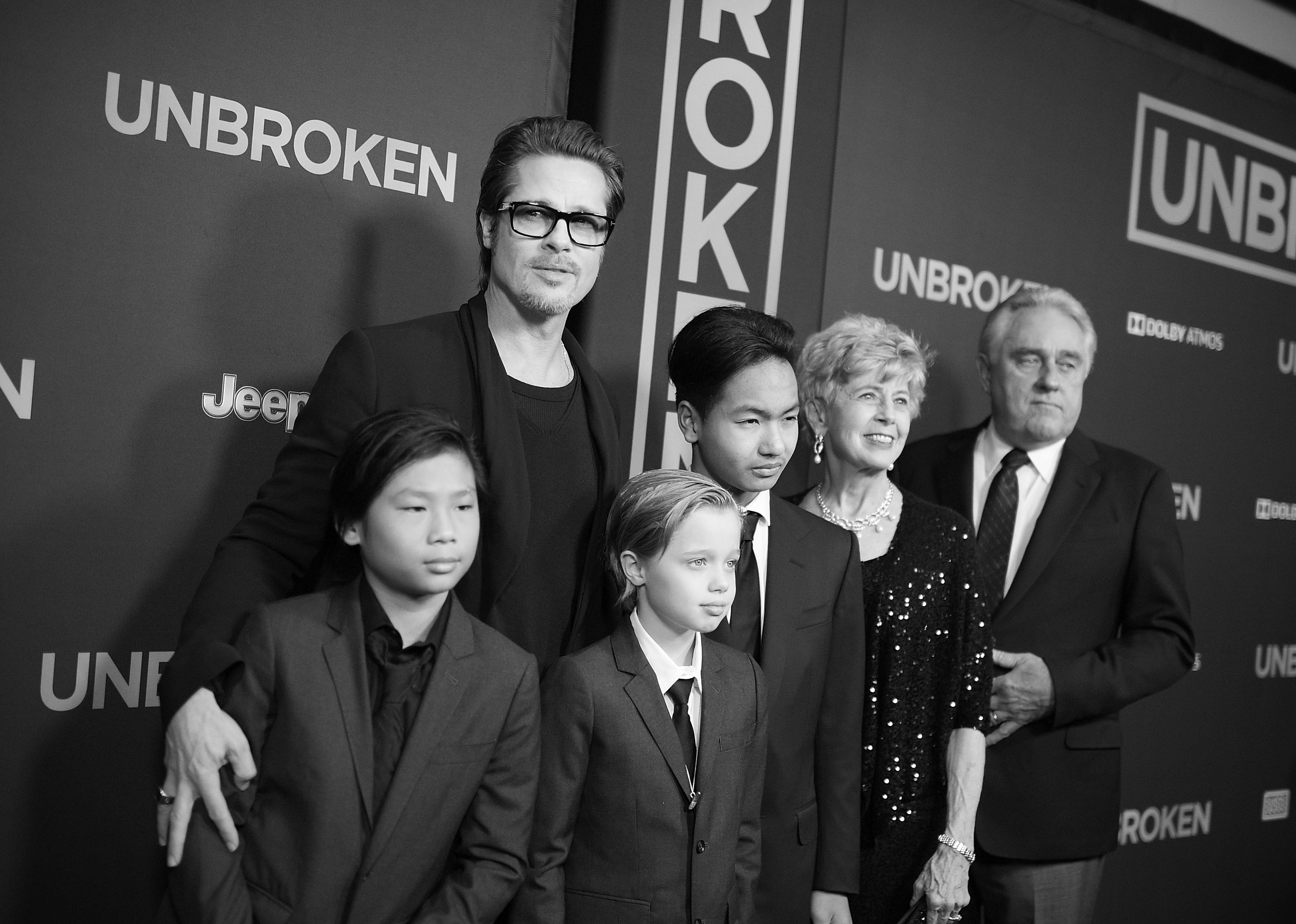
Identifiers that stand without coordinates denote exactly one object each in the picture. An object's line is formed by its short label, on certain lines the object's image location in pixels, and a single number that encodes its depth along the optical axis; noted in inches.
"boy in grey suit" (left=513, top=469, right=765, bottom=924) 76.0
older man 109.0
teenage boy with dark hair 86.6
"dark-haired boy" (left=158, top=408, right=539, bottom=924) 66.8
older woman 93.4
